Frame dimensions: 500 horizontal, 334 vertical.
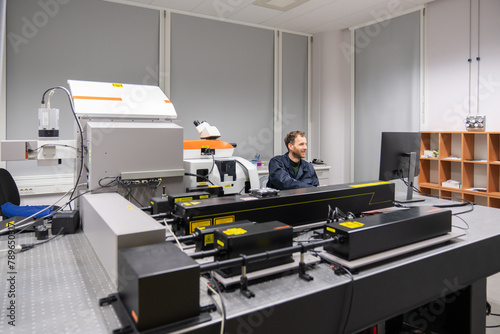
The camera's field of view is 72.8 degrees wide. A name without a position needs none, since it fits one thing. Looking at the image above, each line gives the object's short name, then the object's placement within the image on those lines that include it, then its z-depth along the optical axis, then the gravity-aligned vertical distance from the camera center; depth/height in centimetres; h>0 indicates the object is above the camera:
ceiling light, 383 +182
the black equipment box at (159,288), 72 -28
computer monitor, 211 +3
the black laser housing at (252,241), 96 -23
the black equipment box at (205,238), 108 -24
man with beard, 268 -5
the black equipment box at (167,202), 146 -17
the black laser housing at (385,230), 108 -24
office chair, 244 -30
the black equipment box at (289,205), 130 -19
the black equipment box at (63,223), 151 -28
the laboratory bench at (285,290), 84 -38
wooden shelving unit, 335 -3
